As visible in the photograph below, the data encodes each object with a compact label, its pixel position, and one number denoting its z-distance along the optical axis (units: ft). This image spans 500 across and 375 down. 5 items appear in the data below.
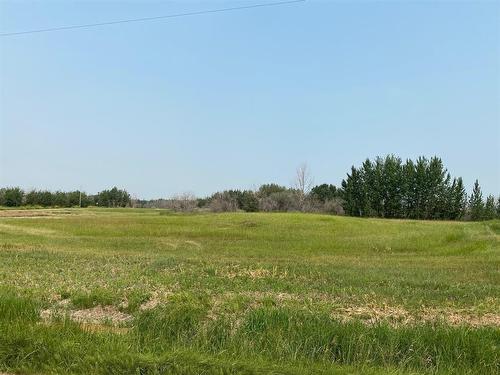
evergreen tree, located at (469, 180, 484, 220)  311.06
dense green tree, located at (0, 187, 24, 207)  372.58
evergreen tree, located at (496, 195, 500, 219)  322.03
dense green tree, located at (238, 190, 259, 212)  382.05
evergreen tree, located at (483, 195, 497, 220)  311.31
